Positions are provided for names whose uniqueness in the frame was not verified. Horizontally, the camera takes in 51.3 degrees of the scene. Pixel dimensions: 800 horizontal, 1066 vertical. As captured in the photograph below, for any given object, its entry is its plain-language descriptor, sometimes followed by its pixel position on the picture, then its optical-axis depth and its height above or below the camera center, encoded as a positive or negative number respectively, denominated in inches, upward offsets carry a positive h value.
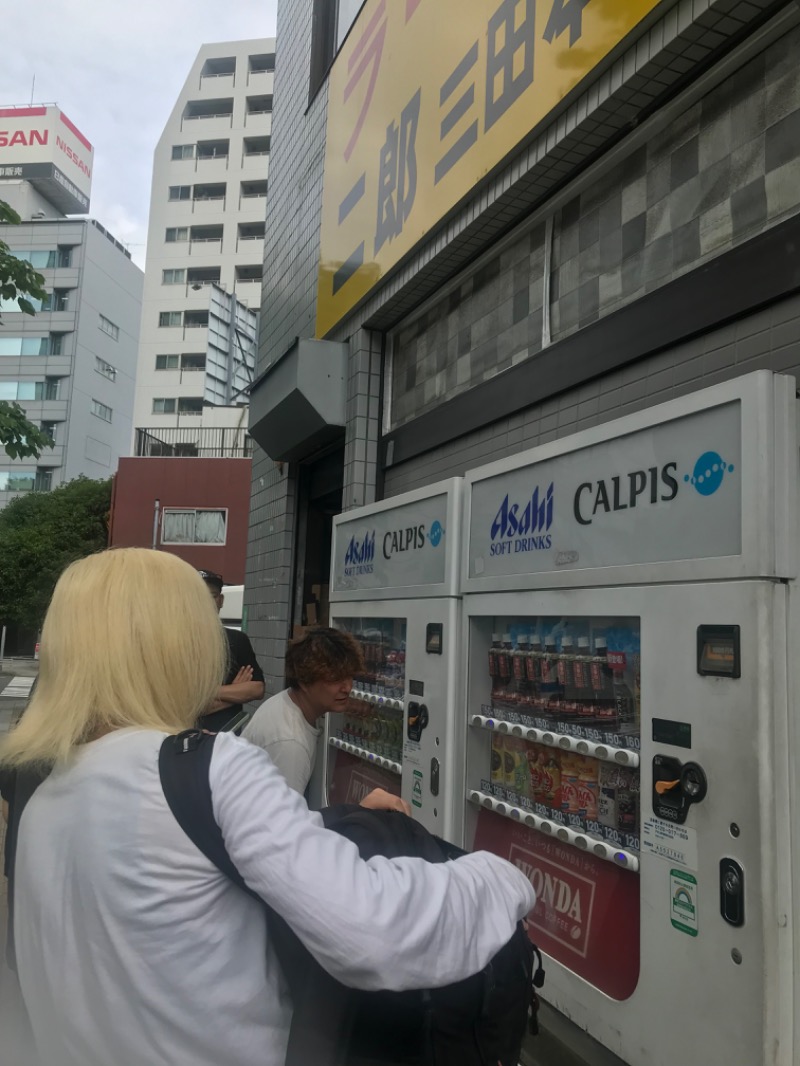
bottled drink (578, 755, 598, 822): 109.4 -21.0
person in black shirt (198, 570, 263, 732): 182.1 -14.5
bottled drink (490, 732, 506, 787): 131.7 -21.5
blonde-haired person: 46.8 -16.1
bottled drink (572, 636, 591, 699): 112.7 -5.6
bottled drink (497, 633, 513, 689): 131.3 -5.3
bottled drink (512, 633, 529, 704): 127.0 -6.2
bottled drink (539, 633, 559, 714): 119.7 -7.2
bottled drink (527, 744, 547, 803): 120.7 -21.0
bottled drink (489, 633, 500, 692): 134.3 -5.6
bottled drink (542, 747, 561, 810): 117.2 -21.7
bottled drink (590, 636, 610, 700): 110.2 -5.5
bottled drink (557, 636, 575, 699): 115.1 -5.5
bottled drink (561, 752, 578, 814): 112.7 -21.1
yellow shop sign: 153.1 +117.2
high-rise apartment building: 1760.6 +864.2
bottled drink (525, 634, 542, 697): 123.4 -5.4
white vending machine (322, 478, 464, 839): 137.6 -5.1
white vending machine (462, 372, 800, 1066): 81.4 -10.5
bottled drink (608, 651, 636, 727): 106.6 -8.1
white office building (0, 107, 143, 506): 1910.7 +624.3
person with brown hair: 128.2 -12.9
